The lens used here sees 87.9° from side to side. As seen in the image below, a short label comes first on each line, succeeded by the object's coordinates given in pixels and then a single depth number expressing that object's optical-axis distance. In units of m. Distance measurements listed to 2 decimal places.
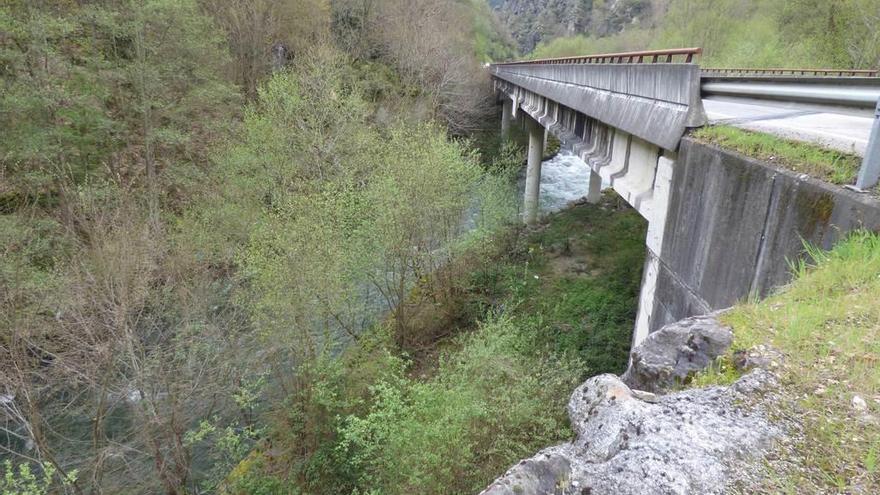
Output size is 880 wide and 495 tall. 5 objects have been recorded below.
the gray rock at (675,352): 2.97
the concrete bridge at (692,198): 3.50
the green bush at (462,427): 7.50
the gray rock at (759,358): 2.62
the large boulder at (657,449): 2.06
